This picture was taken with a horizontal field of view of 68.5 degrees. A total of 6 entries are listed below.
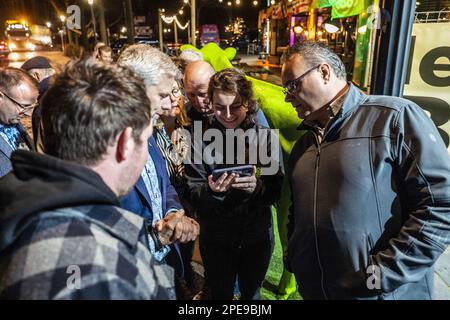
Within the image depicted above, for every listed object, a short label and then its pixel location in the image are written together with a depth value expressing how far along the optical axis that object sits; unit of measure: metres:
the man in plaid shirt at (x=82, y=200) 0.85
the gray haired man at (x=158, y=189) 1.88
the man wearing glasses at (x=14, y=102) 2.83
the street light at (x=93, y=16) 19.97
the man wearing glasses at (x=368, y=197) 1.54
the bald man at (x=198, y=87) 2.83
